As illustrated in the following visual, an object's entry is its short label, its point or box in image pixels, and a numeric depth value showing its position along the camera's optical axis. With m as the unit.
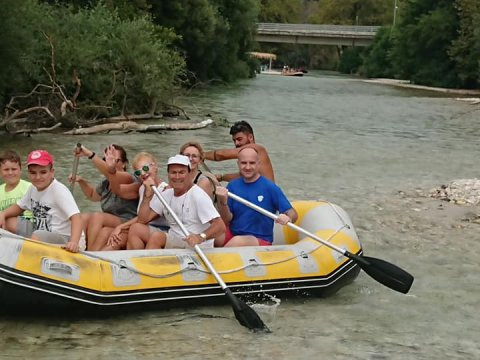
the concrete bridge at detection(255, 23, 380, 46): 59.47
